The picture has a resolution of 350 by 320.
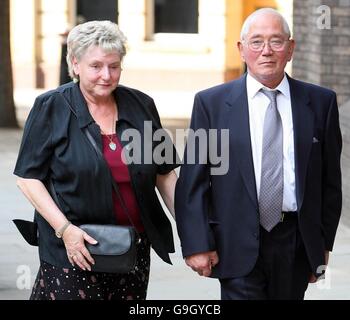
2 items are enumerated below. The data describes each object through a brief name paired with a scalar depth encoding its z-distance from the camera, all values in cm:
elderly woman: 873
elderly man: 875
